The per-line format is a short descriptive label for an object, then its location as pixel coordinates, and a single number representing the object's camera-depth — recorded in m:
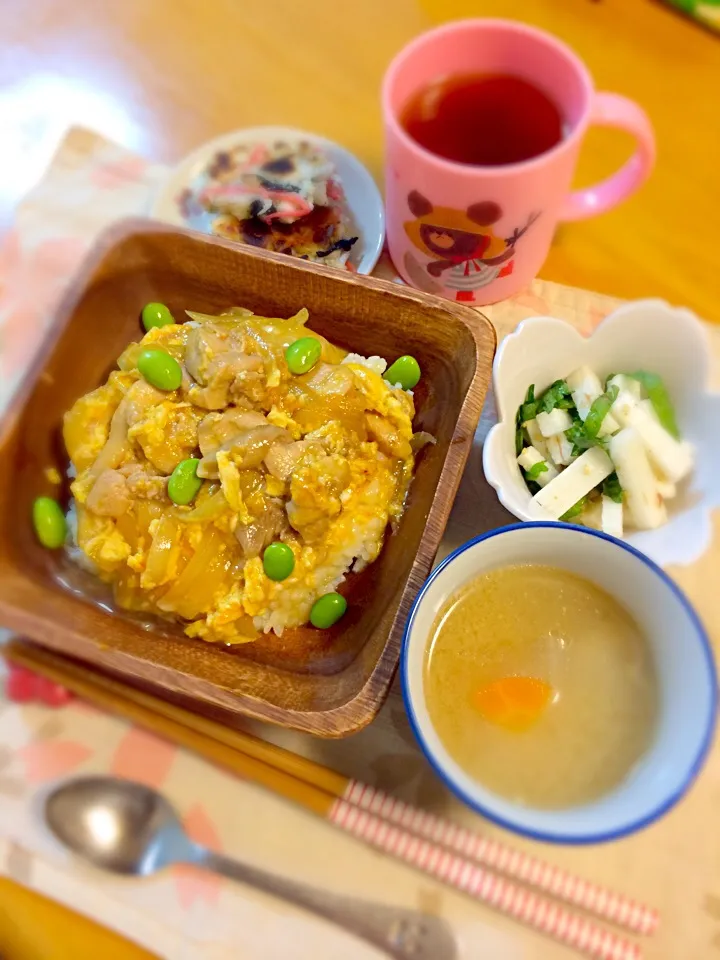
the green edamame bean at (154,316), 0.30
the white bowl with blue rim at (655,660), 0.19
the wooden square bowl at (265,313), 0.24
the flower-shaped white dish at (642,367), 0.26
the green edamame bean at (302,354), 0.28
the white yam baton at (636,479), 0.27
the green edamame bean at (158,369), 0.27
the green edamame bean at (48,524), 0.28
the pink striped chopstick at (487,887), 0.24
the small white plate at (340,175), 0.34
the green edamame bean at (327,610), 0.27
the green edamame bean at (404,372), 0.29
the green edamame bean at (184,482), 0.26
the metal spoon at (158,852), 0.24
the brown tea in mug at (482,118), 0.29
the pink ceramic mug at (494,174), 0.27
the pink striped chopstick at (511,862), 0.24
